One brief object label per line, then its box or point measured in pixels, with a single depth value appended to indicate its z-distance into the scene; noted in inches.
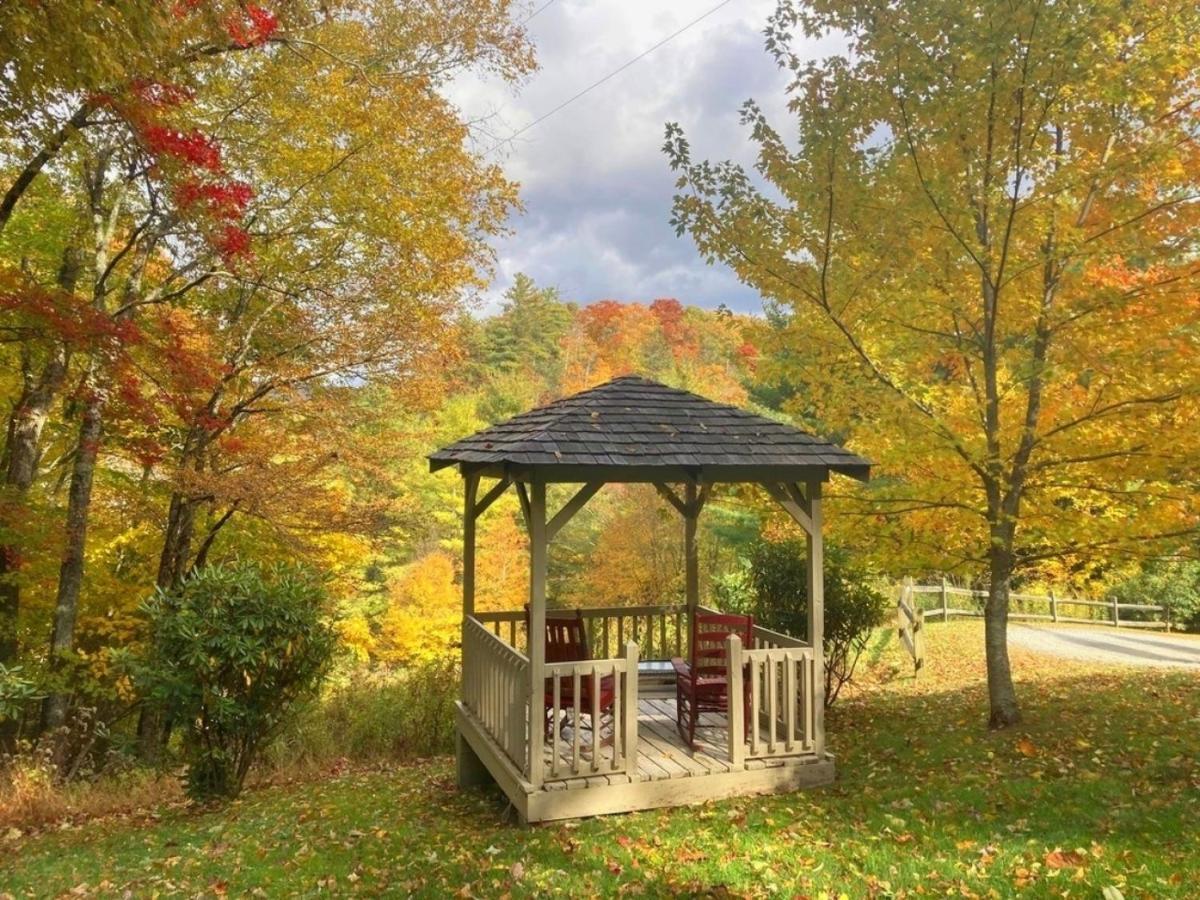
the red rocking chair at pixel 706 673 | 237.5
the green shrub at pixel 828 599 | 339.6
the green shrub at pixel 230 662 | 268.1
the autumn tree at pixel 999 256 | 219.1
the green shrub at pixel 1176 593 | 708.7
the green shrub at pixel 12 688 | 183.2
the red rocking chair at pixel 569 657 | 225.5
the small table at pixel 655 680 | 304.3
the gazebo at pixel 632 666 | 202.2
